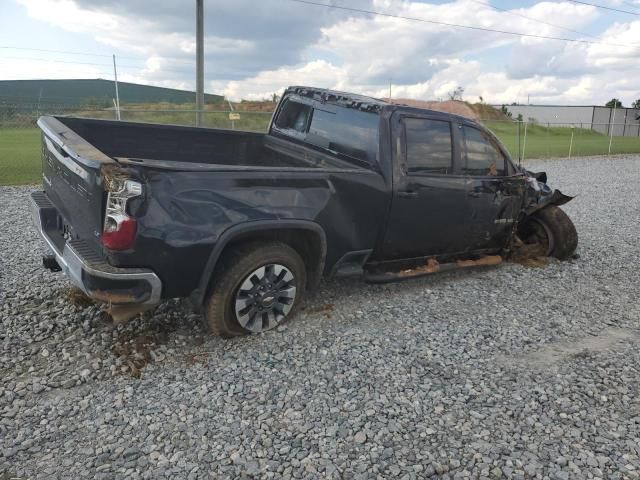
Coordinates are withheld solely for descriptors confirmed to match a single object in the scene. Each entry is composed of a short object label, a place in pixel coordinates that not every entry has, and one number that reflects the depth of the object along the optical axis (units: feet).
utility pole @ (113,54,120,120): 41.71
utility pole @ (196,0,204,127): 47.70
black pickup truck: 10.85
